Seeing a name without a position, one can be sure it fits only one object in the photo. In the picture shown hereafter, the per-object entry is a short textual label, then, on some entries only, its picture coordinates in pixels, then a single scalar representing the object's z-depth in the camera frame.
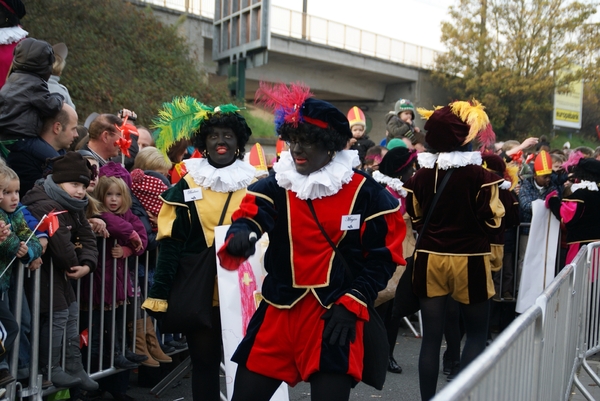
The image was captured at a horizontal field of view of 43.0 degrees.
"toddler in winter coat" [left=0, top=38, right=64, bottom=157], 5.49
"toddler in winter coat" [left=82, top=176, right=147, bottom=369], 5.55
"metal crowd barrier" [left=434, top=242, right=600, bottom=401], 2.24
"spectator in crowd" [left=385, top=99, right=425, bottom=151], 10.58
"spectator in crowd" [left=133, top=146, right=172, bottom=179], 6.62
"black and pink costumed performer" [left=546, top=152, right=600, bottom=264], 7.83
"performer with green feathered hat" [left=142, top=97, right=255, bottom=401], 4.50
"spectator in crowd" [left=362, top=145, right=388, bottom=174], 9.19
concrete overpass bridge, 24.89
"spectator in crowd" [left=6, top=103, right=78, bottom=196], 5.51
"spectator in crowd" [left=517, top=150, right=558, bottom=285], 8.92
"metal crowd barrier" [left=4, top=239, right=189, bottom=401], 4.55
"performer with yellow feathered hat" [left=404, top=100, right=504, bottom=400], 5.38
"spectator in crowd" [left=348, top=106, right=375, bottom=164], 10.45
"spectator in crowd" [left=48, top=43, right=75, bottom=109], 6.51
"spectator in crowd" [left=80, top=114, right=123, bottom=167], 6.07
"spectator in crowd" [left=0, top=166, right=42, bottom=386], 4.36
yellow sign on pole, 37.03
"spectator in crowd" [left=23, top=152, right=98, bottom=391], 4.88
